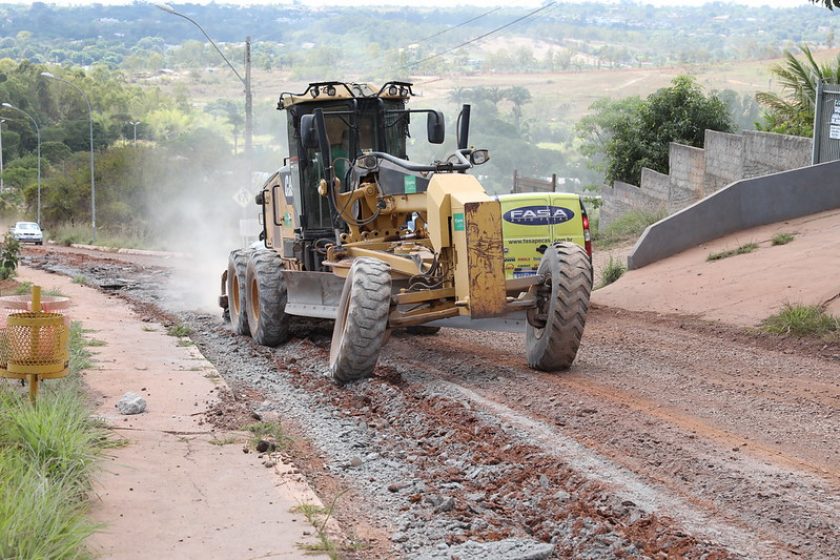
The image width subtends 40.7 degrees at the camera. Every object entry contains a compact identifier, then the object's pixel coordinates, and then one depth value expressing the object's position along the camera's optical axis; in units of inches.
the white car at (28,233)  1931.6
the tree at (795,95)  1052.5
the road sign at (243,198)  1161.4
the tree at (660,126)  1108.5
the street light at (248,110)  1184.2
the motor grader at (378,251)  421.1
